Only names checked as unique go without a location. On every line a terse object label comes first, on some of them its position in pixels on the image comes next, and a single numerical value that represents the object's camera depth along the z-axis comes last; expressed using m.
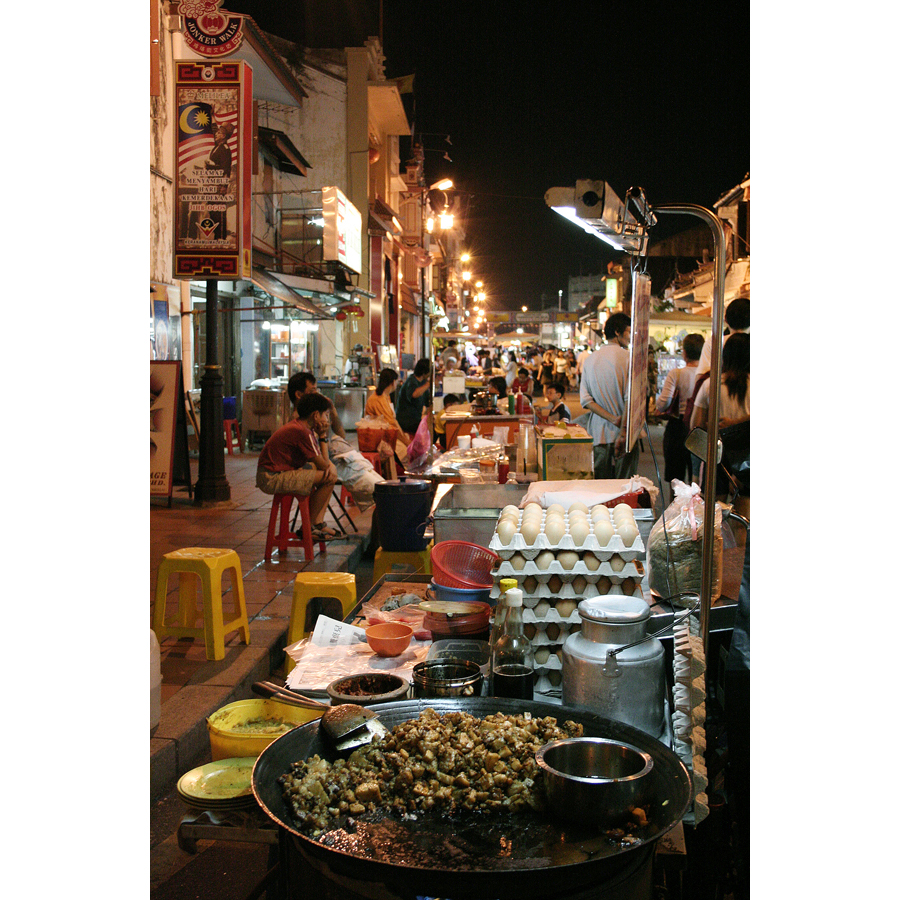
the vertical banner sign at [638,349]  3.10
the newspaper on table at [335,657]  2.90
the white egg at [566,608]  2.72
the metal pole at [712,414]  2.40
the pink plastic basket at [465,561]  3.72
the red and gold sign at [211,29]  9.16
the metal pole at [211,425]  9.98
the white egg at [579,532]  2.74
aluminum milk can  2.21
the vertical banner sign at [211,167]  9.19
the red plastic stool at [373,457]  10.47
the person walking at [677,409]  9.85
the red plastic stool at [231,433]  15.99
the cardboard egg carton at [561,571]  2.72
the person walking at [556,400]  12.62
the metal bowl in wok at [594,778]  1.74
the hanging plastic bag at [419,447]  9.20
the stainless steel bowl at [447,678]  2.38
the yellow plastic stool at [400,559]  6.77
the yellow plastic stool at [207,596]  5.23
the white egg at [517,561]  2.74
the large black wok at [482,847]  1.56
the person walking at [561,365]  36.04
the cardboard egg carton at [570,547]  2.72
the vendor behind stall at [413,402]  12.17
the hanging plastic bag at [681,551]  2.96
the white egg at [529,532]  2.75
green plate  2.55
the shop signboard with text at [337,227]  20.73
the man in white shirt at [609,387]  7.72
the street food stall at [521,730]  1.69
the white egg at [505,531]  2.77
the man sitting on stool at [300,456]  7.91
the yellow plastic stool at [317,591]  5.05
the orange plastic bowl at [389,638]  3.05
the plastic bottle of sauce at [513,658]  2.42
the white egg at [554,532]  2.73
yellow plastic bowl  2.72
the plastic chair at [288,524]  7.94
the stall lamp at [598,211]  2.41
